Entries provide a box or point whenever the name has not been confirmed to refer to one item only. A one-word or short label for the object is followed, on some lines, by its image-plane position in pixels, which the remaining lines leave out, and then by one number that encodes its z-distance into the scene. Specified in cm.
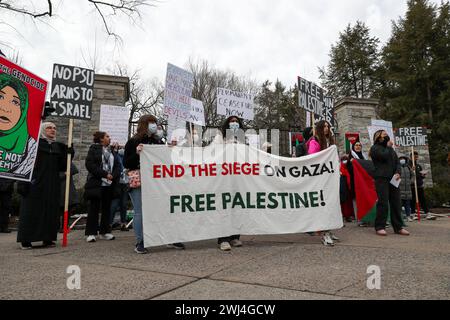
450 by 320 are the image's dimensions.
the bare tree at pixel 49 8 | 1222
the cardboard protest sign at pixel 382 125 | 947
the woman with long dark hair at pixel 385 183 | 591
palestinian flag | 720
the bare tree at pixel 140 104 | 3164
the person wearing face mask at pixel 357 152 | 790
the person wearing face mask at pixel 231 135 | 487
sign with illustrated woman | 461
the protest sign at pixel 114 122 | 863
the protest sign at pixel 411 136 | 1023
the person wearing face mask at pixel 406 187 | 906
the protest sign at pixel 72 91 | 573
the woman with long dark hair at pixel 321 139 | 544
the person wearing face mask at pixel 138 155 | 466
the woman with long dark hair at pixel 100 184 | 579
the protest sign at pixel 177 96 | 746
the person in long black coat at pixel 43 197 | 510
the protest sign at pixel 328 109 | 907
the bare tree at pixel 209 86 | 2977
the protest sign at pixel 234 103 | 923
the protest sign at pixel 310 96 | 678
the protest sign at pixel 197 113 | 909
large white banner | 473
